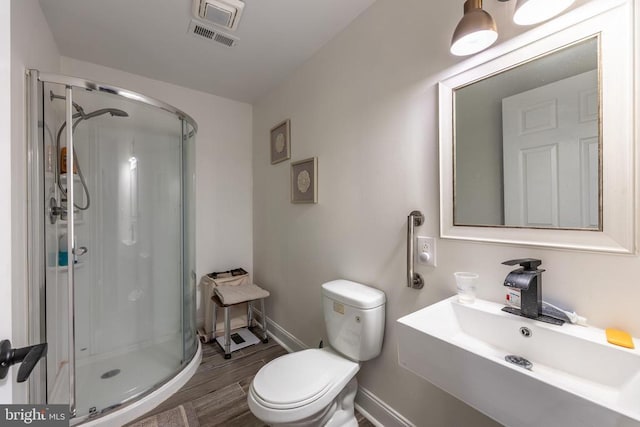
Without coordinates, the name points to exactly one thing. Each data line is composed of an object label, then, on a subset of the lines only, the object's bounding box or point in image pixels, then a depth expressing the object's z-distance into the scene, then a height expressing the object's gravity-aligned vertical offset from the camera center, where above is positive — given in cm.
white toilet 110 -80
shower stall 133 -21
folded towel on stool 208 -70
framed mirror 75 +27
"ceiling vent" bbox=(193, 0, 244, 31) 143 +122
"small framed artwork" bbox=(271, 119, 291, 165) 220 +67
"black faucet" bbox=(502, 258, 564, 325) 81 -25
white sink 56 -44
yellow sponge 68 -36
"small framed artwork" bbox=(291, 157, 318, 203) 188 +27
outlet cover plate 119 -18
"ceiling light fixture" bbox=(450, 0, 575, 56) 81 +66
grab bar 124 -19
